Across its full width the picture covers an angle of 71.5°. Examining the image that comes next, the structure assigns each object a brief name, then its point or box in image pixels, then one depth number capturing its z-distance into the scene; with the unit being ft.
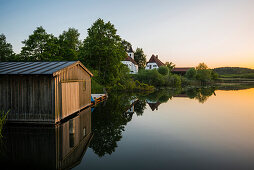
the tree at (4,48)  182.23
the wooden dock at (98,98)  62.00
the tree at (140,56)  270.46
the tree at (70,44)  119.24
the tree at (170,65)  234.23
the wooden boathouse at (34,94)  32.76
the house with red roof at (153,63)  230.73
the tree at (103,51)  94.94
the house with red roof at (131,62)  193.94
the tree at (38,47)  119.85
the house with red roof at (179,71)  243.05
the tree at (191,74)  206.80
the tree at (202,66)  244.83
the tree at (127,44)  244.91
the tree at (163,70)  172.35
